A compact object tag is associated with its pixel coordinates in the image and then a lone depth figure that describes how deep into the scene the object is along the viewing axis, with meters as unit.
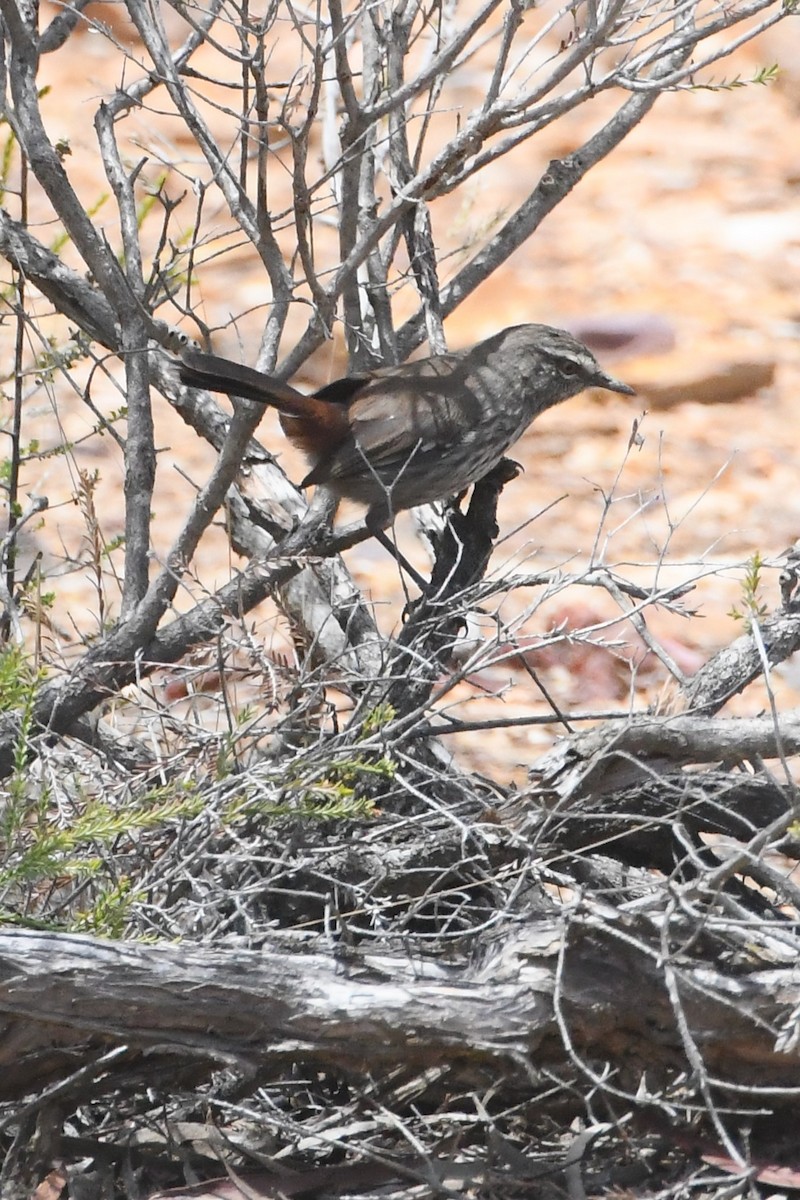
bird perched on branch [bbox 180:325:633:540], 9.28
